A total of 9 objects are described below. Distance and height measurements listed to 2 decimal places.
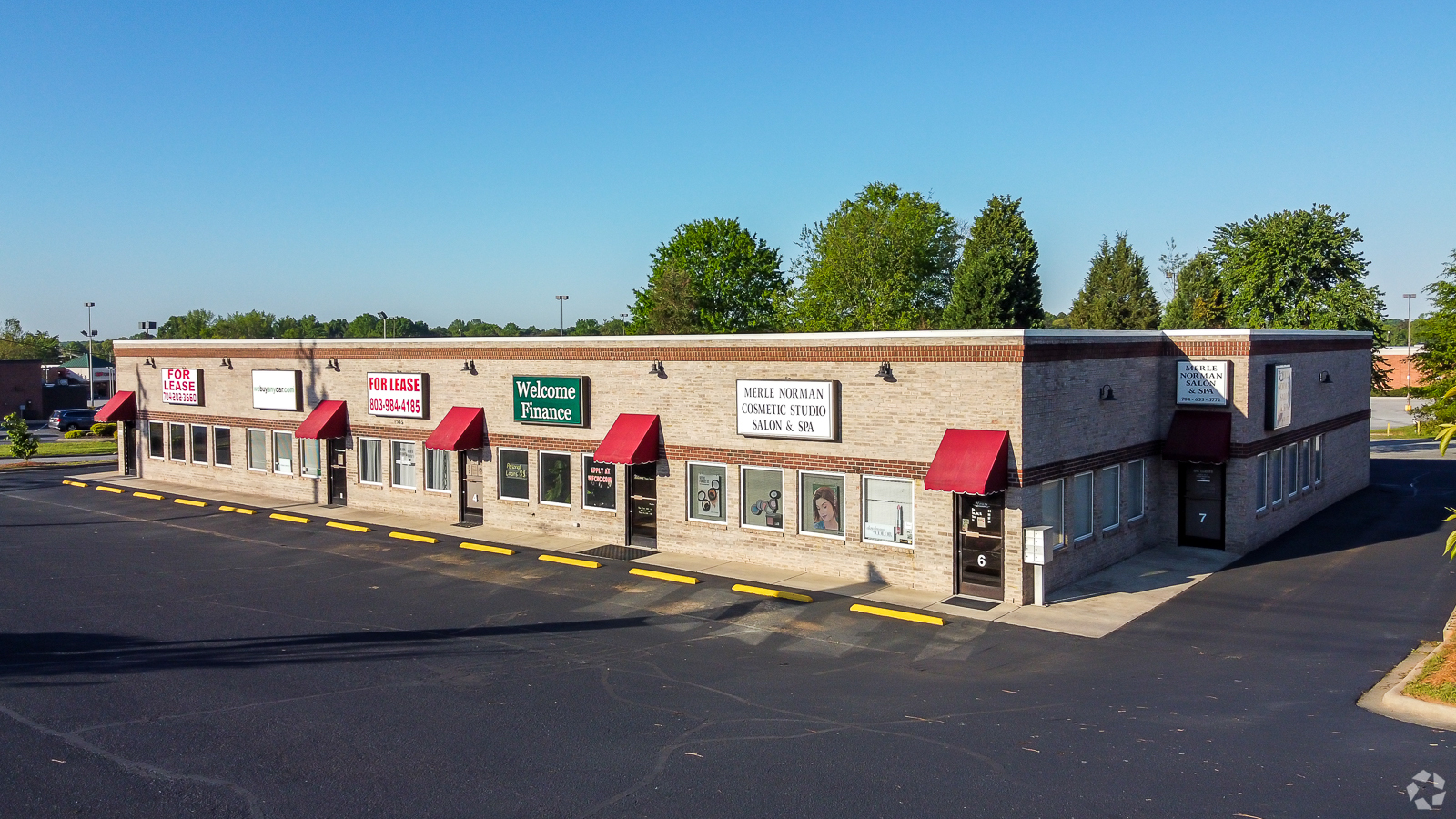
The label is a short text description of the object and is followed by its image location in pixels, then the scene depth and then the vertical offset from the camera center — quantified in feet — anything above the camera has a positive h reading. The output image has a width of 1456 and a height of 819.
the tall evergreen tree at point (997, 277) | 196.95 +18.98
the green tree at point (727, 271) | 240.53 +24.51
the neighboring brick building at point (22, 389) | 255.09 -4.23
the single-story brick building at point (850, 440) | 64.95 -5.71
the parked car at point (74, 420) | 218.18 -10.69
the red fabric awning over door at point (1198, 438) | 77.25 -5.60
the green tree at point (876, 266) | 237.66 +25.59
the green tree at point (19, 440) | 149.28 -10.25
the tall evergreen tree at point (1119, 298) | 245.86 +18.44
